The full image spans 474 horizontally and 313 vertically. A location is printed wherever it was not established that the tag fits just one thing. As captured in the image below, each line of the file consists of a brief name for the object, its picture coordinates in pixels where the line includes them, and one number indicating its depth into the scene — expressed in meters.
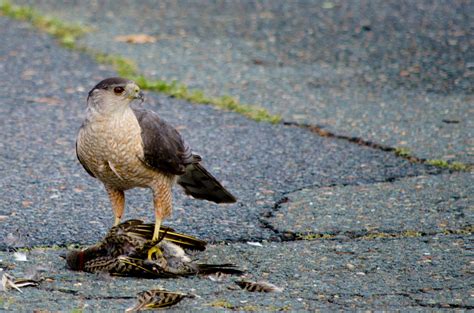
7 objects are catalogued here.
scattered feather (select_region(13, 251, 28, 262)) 10.59
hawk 10.22
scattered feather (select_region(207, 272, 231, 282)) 10.21
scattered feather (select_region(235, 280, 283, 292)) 9.83
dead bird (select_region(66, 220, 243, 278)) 10.26
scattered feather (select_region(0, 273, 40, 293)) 9.73
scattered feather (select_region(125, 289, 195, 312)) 9.25
